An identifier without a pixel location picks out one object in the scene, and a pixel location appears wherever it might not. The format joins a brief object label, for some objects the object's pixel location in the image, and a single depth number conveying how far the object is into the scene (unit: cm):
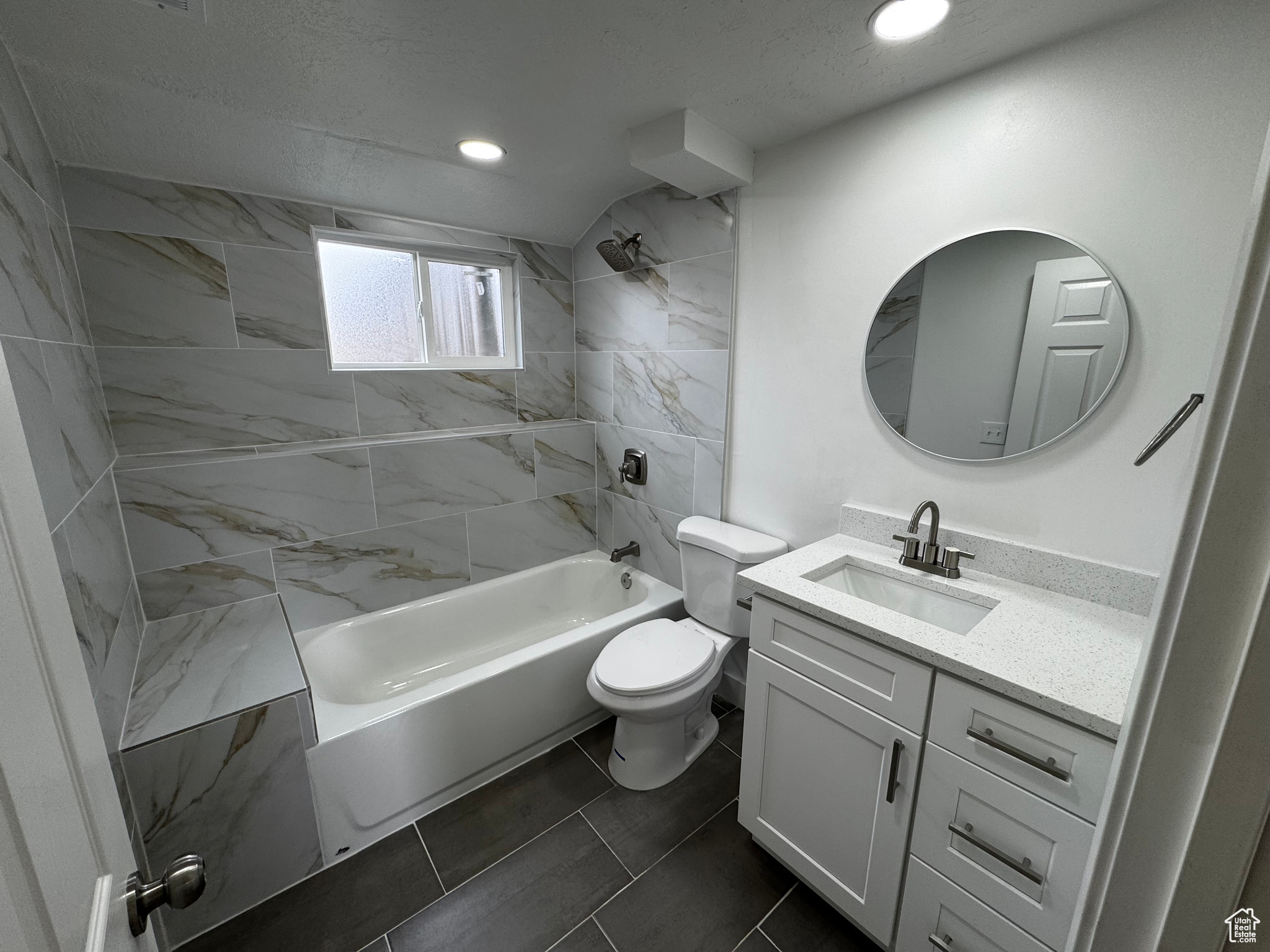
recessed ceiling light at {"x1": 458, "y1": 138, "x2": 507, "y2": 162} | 176
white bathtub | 160
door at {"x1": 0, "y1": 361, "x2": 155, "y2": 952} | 34
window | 222
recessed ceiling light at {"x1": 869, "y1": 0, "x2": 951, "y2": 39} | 111
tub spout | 261
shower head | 224
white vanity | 95
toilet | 172
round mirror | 125
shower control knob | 251
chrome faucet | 145
